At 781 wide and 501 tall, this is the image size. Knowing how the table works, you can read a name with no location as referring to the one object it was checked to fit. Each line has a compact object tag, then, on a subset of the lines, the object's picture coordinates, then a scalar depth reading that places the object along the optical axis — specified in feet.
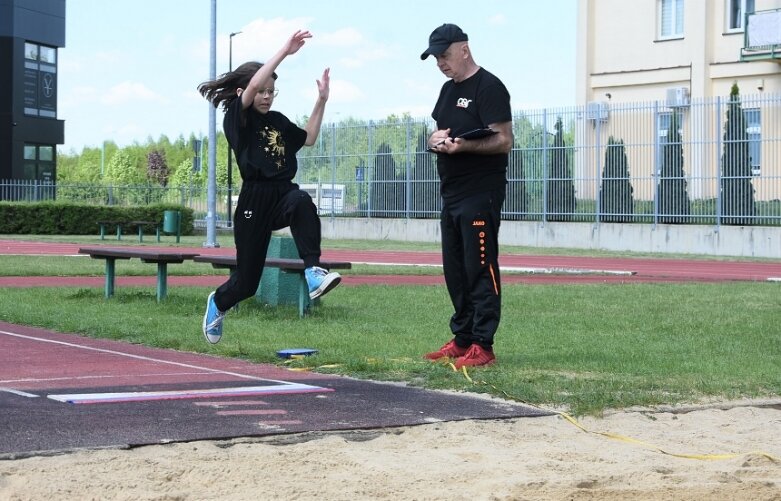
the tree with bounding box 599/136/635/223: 115.55
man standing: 28.99
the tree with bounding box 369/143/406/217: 137.90
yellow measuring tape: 19.85
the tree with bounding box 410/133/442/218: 133.69
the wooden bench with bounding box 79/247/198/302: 45.96
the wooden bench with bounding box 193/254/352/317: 40.55
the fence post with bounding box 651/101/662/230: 112.37
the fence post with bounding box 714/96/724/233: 107.18
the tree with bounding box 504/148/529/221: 125.29
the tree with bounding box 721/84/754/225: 106.22
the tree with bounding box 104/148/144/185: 392.88
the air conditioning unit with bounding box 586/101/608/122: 116.37
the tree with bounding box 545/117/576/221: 121.19
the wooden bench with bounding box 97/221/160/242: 122.53
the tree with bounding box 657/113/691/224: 111.75
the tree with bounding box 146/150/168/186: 426.92
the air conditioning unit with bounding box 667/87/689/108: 137.08
